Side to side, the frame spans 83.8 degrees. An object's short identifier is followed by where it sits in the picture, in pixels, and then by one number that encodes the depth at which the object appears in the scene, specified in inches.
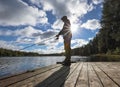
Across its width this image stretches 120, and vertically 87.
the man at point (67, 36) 133.6
